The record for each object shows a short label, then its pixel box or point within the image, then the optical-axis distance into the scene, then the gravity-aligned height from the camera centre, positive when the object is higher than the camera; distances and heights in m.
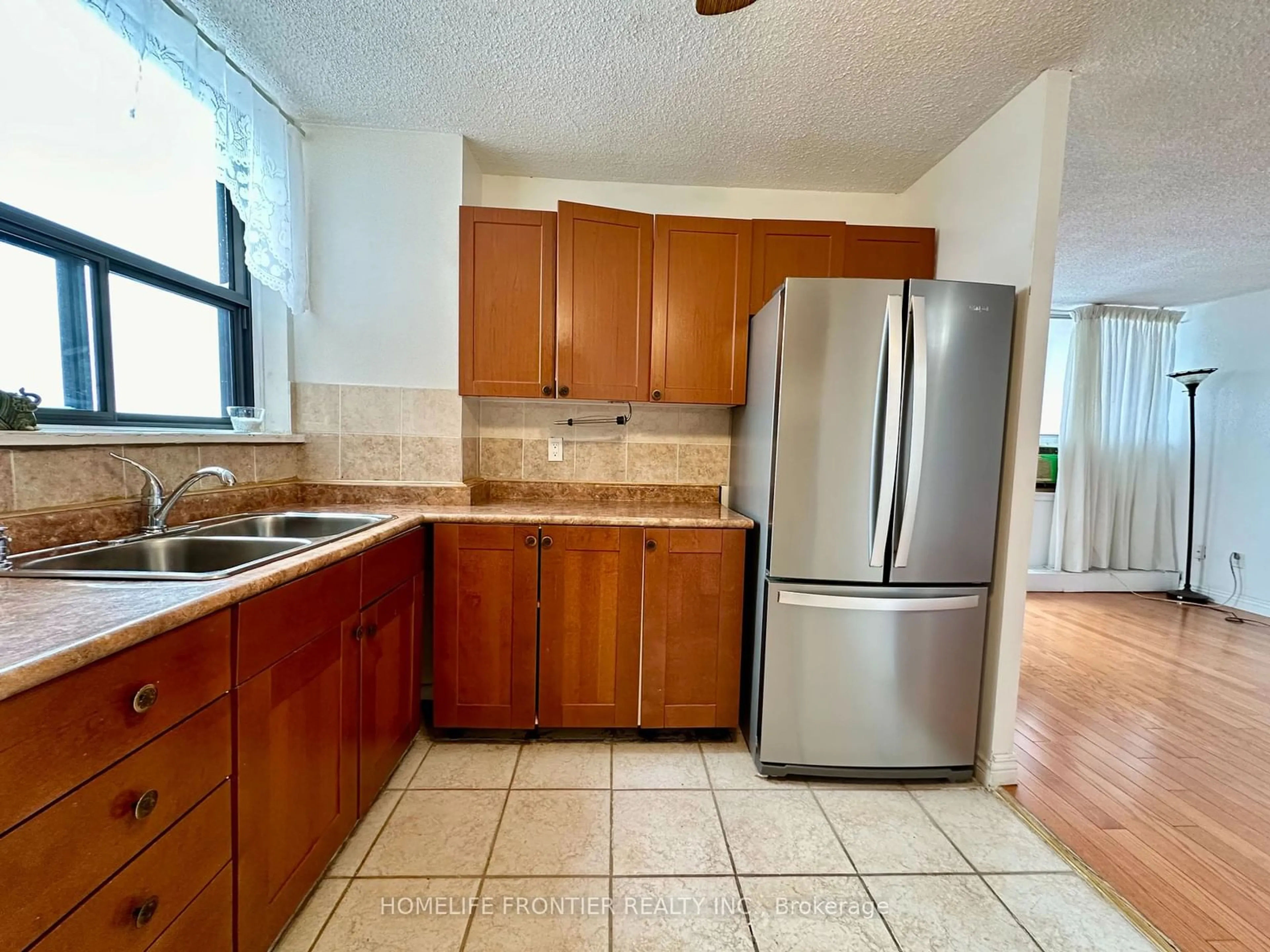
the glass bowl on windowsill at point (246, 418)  1.89 +0.07
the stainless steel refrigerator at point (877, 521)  1.64 -0.24
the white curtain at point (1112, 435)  4.07 +0.18
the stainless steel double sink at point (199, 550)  1.08 -0.31
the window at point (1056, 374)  4.25 +0.72
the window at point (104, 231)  1.28 +0.62
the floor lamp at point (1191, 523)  3.93 -0.52
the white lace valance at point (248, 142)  1.37 +1.05
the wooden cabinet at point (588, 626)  1.91 -0.72
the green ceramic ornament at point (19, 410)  1.13 +0.05
